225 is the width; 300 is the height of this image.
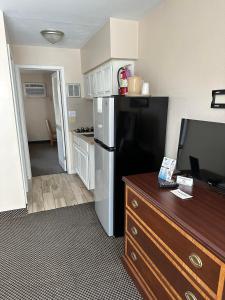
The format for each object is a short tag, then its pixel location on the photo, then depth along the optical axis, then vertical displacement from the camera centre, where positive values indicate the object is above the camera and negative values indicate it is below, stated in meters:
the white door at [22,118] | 3.37 -0.33
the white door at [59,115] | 4.08 -0.35
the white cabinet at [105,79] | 2.64 +0.30
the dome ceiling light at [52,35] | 2.71 +0.85
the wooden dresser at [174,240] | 0.95 -0.78
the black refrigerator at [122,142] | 2.02 -0.43
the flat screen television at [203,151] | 1.40 -0.37
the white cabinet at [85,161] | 3.13 -1.00
